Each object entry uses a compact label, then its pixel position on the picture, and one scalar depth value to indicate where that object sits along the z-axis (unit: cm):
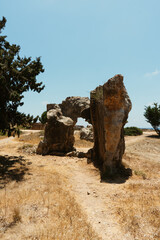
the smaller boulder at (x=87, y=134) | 2103
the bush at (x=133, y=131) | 2865
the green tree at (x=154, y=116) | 2630
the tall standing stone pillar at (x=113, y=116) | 770
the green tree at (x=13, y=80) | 817
